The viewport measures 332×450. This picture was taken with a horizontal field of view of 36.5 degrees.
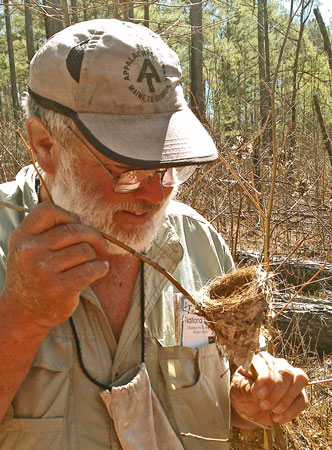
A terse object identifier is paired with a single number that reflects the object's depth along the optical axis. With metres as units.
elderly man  1.56
